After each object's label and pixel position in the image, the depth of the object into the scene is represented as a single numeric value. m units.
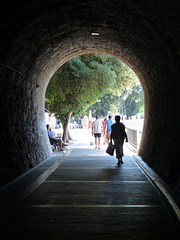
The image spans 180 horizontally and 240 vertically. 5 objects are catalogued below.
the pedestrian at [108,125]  20.70
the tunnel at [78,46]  8.27
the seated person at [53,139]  19.00
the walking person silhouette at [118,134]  13.12
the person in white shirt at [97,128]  20.19
